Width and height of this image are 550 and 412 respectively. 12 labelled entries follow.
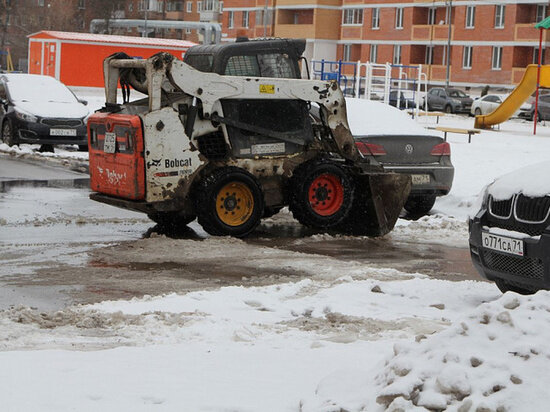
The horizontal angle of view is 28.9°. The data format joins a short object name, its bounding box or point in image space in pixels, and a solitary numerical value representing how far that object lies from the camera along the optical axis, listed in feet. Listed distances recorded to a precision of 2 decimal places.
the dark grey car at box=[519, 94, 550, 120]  153.17
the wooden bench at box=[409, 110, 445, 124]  125.68
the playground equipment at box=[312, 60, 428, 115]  119.75
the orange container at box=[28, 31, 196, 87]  157.48
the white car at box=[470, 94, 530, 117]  164.66
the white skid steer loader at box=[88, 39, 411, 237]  36.81
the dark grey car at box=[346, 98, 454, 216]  43.70
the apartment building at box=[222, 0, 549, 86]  223.51
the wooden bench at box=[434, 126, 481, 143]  78.47
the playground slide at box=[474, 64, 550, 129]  118.11
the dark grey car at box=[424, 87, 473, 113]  175.63
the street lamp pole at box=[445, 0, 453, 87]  220.86
